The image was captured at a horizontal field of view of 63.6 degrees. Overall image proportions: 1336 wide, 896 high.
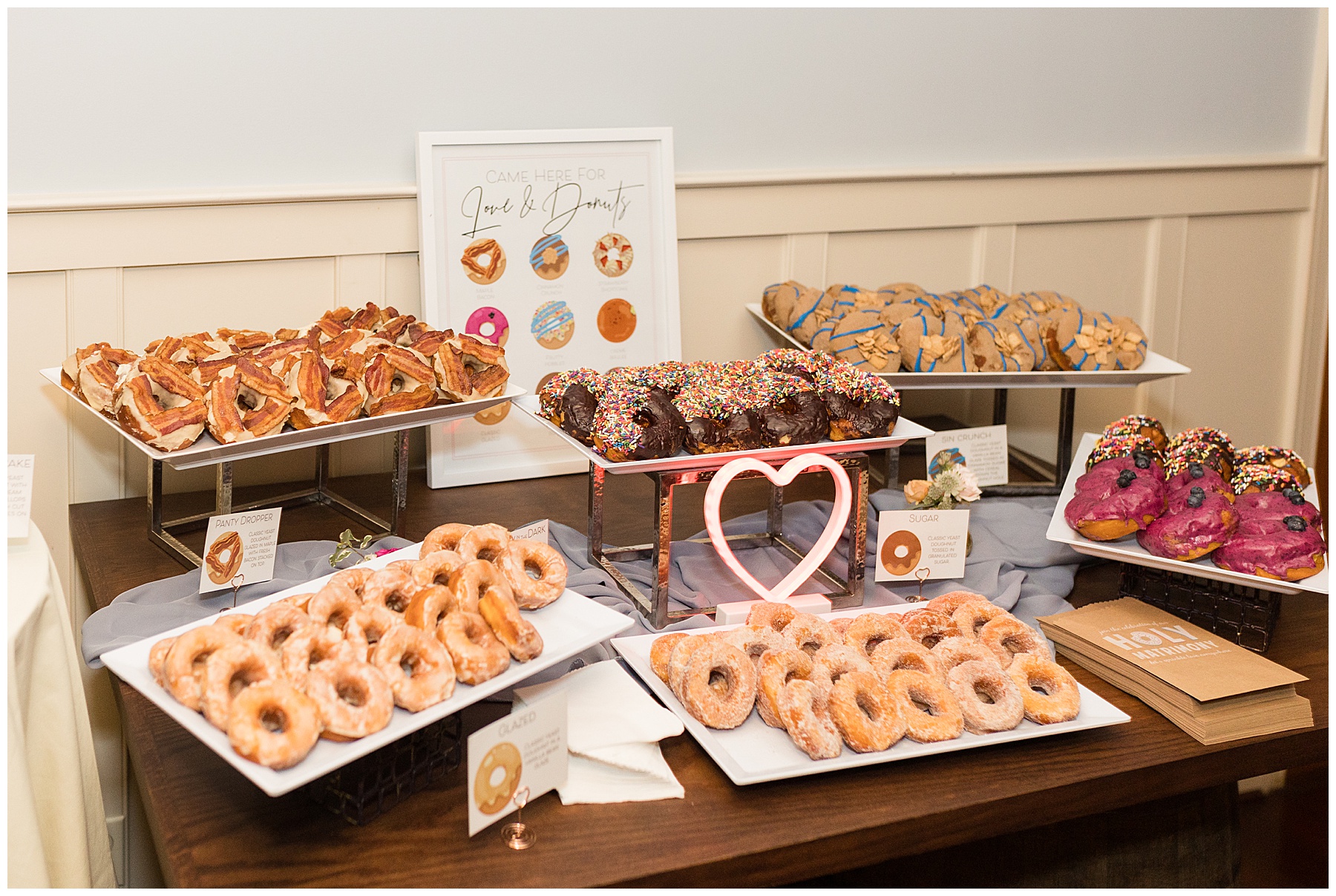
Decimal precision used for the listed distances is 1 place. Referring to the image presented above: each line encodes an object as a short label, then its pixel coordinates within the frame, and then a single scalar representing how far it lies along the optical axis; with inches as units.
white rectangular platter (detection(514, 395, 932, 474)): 62.2
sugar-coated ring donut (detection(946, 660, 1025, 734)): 51.9
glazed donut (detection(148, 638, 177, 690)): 45.0
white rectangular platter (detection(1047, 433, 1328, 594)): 60.9
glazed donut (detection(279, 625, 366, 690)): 44.4
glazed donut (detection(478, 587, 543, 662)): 47.4
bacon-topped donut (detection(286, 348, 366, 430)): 66.9
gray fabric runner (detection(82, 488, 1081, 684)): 62.4
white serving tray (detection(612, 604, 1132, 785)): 48.5
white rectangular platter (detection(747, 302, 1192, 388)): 85.3
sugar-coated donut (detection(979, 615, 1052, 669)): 57.8
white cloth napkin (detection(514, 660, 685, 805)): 48.8
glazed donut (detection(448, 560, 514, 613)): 49.4
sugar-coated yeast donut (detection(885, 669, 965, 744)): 50.8
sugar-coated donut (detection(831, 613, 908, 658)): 57.2
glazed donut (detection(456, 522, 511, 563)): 54.6
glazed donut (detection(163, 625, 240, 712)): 43.1
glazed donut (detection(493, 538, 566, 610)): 52.0
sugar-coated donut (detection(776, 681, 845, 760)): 49.1
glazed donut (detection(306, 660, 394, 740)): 41.8
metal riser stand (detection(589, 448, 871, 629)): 64.2
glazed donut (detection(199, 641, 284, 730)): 42.1
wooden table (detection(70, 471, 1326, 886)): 43.9
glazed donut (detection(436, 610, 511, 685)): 45.6
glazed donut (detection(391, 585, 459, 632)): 47.7
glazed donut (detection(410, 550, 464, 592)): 51.5
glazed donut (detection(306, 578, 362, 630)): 48.2
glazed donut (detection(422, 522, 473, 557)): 56.0
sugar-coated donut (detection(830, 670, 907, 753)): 49.9
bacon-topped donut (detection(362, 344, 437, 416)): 69.7
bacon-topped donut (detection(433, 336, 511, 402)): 72.9
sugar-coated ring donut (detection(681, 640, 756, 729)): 51.2
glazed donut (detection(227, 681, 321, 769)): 40.3
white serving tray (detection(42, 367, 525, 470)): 62.6
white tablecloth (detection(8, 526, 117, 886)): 52.2
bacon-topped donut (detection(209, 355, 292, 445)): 63.6
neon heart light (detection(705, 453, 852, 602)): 62.9
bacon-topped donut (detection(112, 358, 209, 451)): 61.9
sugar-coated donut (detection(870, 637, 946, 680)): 54.6
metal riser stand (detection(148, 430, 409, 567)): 71.0
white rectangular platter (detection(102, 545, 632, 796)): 40.3
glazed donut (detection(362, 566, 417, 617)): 50.5
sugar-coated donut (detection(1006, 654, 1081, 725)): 53.1
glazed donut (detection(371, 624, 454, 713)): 43.9
